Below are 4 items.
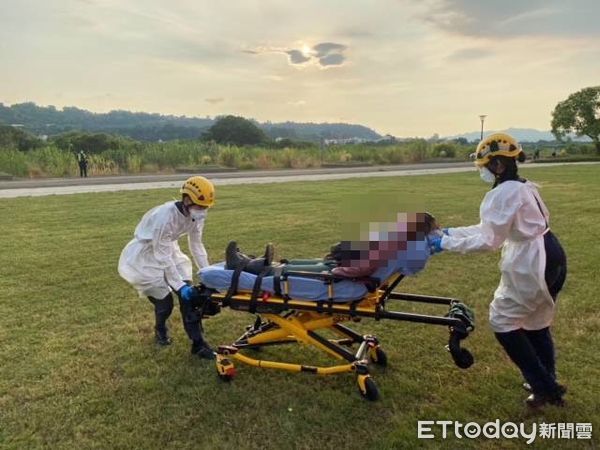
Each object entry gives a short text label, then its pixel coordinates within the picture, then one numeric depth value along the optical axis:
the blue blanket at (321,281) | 3.71
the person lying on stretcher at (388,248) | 3.70
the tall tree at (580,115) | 49.62
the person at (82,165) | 28.03
